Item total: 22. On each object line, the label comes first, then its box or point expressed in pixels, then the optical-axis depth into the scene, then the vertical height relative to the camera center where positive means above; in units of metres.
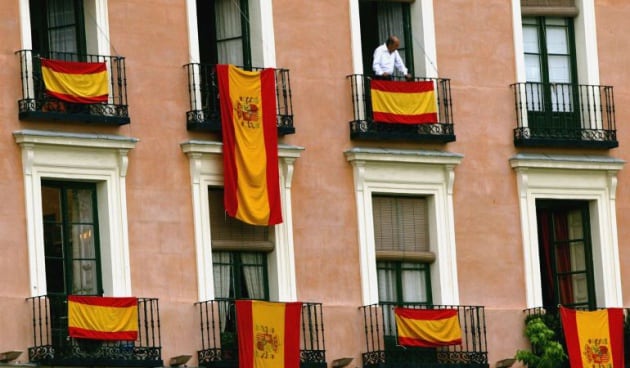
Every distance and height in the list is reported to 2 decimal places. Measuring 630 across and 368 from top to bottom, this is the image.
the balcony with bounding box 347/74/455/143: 57.72 +4.99
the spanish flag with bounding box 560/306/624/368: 58.91 +0.67
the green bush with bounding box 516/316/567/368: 58.25 +0.48
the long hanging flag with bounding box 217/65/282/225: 55.81 +4.54
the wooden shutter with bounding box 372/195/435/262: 58.19 +3.02
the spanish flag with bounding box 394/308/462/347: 57.19 +1.04
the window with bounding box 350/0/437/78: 59.09 +6.98
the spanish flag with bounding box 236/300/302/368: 55.19 +1.06
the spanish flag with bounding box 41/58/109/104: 54.03 +5.84
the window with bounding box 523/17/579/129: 60.19 +6.11
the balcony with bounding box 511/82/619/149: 59.72 +5.15
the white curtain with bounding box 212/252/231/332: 56.06 +2.27
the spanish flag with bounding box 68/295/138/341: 53.16 +1.50
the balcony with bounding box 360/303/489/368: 56.94 +0.65
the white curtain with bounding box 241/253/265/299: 56.50 +2.21
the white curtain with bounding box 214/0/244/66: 57.41 +6.91
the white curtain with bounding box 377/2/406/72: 59.34 +7.17
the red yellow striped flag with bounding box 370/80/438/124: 57.88 +5.43
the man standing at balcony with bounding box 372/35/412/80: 58.12 +6.27
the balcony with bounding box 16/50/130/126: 53.72 +5.48
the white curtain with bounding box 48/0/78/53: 55.28 +7.02
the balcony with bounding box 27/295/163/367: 52.81 +1.04
